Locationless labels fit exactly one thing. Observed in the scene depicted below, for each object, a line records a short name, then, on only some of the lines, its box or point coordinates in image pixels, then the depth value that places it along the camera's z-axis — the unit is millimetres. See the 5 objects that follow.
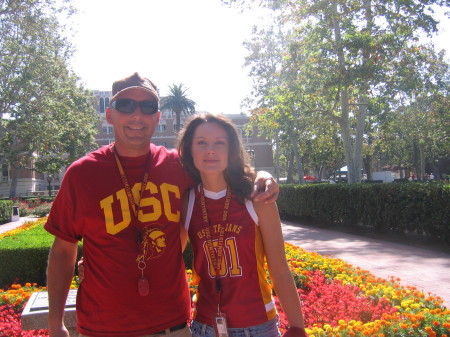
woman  1990
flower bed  3066
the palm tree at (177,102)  59844
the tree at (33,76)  20672
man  1979
